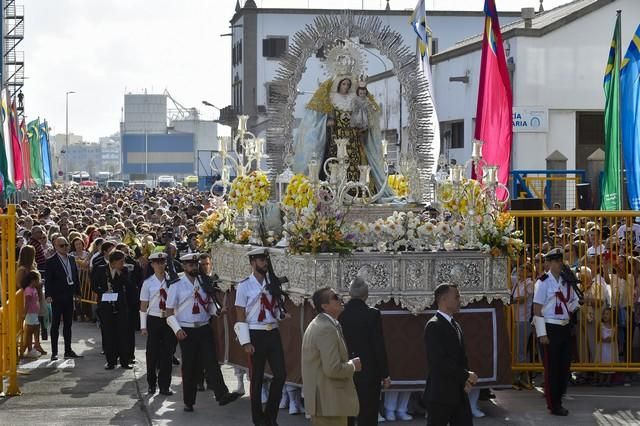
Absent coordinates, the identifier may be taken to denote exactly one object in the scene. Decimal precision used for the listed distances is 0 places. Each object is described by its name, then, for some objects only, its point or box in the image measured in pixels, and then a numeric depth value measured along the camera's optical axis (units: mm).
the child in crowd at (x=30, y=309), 17453
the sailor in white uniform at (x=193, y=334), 14109
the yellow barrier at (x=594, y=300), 15055
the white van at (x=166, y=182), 116531
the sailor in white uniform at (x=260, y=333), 12750
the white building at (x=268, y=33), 69500
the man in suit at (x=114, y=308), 17297
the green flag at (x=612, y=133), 20594
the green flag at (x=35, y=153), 56906
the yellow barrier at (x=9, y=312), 14516
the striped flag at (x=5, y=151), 29725
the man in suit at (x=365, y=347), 11086
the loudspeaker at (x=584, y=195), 24578
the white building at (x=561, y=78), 33500
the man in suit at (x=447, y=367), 10133
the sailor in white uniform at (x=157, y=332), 15305
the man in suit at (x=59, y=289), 18078
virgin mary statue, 15984
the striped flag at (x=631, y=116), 20000
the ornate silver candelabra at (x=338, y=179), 13719
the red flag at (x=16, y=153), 38844
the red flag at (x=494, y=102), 20000
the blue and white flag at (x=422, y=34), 22914
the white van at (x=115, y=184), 106062
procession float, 13430
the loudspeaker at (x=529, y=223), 15164
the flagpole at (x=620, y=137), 20844
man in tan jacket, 9891
